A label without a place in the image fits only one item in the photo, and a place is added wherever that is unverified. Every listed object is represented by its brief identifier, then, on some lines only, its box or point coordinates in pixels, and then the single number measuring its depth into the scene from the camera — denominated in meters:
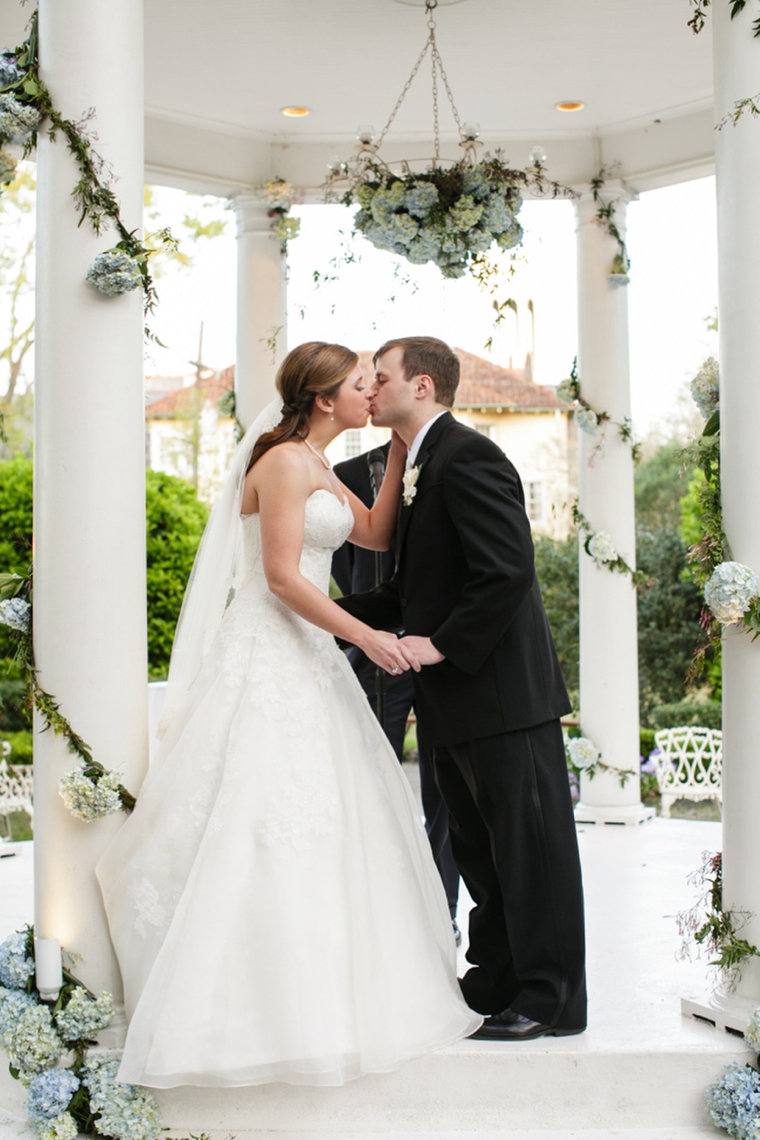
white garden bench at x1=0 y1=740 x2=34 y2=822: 7.38
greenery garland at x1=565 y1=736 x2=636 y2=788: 7.08
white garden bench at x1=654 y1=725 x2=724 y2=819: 8.14
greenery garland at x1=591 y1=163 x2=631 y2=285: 7.06
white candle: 3.55
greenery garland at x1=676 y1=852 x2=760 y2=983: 3.60
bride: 3.27
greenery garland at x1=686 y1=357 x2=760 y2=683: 3.49
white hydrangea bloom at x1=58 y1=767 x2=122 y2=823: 3.52
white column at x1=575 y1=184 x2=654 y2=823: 7.20
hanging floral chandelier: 5.02
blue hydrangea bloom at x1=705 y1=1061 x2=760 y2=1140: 3.33
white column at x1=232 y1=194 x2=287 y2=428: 7.05
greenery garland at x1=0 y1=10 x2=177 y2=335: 3.54
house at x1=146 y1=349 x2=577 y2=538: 19.91
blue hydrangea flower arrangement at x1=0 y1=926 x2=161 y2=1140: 3.36
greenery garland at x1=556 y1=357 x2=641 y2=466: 7.16
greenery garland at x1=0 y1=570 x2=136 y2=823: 3.53
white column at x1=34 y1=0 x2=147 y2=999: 3.59
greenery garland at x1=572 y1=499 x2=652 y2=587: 7.14
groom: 3.57
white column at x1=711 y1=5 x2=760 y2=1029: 3.61
